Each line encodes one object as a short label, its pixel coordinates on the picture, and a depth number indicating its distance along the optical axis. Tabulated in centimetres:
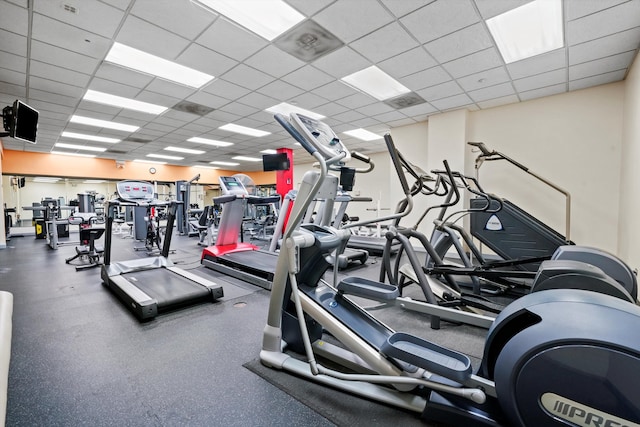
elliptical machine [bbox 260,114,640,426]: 87
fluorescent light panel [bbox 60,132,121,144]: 672
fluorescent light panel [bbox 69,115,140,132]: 565
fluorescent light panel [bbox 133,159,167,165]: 1053
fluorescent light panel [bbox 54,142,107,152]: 763
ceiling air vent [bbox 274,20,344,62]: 294
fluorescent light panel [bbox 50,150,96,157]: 861
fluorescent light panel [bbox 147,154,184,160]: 960
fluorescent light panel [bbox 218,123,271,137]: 647
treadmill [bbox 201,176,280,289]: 384
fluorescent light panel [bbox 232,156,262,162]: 1026
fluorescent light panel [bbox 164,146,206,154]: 859
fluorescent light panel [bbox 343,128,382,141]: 702
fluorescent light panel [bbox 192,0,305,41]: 258
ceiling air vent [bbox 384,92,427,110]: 480
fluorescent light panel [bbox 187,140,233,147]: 757
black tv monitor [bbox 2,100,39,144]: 272
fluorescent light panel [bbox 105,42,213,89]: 340
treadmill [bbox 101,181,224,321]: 248
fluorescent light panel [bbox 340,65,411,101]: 406
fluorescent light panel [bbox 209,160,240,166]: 1135
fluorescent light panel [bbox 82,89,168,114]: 458
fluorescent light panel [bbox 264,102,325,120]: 526
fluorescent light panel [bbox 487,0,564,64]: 270
